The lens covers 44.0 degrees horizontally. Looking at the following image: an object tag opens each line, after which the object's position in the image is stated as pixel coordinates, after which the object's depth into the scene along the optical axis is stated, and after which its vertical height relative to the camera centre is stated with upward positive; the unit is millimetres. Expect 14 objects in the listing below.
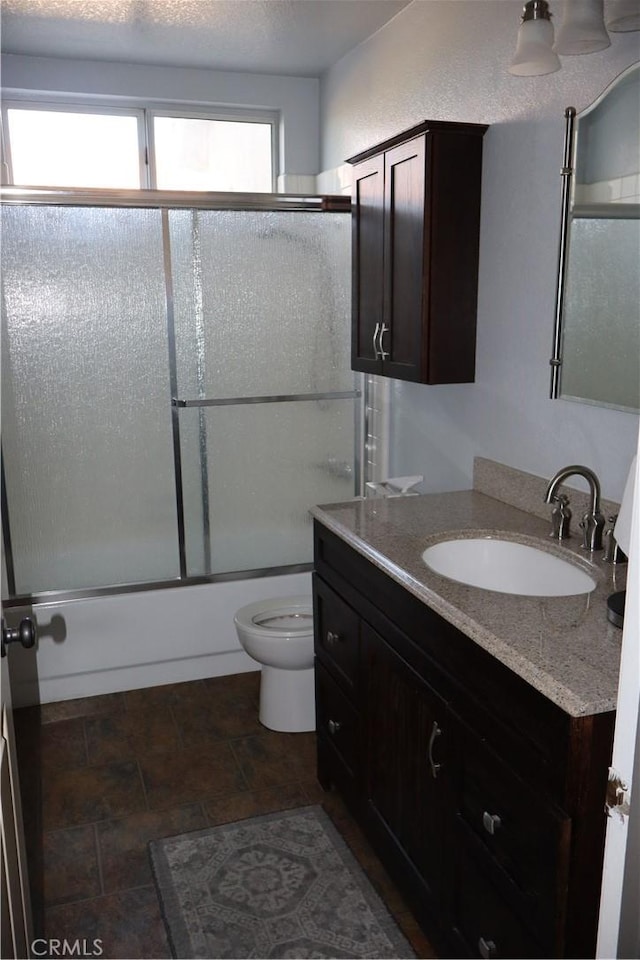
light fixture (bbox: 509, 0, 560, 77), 1763 +590
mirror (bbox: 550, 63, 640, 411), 1739 +125
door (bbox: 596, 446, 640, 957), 804 -531
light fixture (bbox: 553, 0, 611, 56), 1652 +580
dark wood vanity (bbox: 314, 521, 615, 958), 1194 -853
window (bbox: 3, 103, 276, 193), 3568 +751
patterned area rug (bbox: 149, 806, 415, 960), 1815 -1416
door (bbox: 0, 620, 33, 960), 1157 -844
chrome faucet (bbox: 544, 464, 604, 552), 1736 -443
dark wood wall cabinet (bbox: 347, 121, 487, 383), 2246 +183
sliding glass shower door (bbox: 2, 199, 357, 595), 2805 -285
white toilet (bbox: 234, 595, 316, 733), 2566 -1101
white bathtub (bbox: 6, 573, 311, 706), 2955 -1242
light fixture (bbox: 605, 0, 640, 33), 1638 +597
